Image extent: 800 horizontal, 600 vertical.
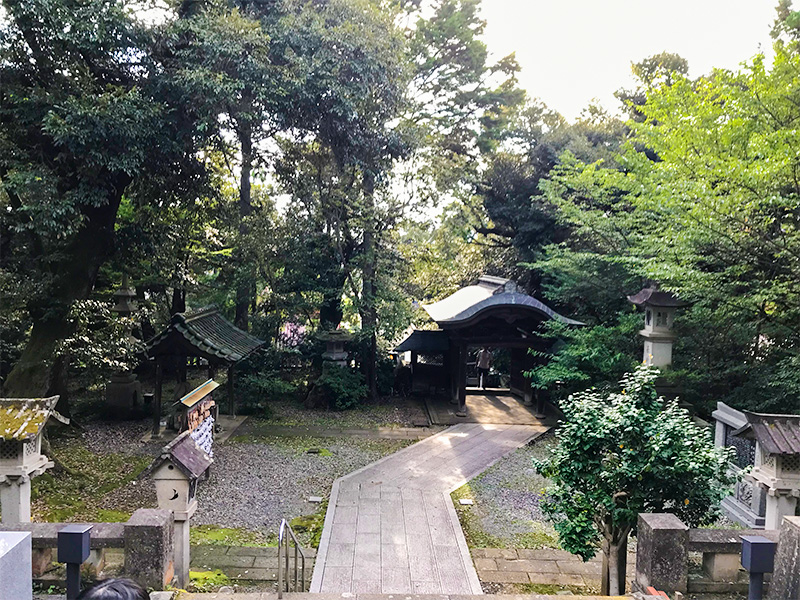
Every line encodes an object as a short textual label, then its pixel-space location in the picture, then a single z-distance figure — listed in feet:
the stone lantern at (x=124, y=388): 46.50
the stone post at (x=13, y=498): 20.63
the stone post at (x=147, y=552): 15.90
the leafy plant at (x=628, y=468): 17.64
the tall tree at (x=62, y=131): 33.01
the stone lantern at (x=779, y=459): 20.92
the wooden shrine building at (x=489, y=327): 51.85
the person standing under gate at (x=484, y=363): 69.97
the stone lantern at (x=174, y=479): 21.22
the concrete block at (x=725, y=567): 17.37
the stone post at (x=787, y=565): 13.96
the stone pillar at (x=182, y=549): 19.17
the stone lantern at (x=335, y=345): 57.85
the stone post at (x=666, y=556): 16.39
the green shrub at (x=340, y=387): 56.39
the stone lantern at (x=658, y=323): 37.55
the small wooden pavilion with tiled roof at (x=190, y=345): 41.93
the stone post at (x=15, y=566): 8.52
